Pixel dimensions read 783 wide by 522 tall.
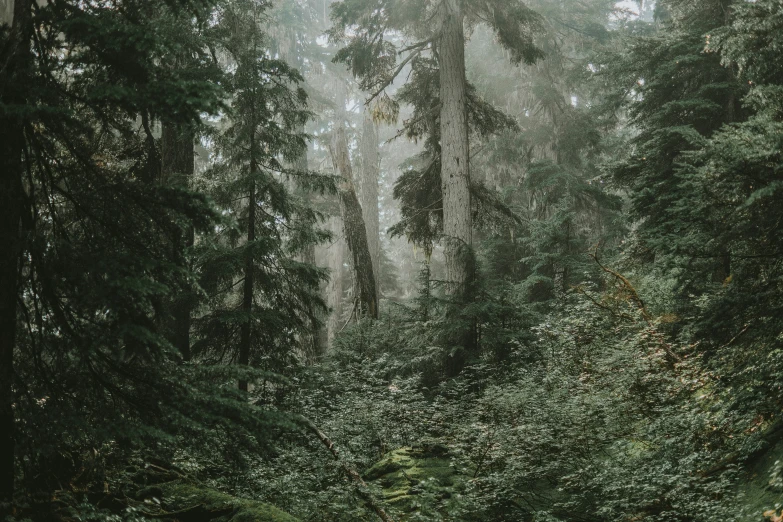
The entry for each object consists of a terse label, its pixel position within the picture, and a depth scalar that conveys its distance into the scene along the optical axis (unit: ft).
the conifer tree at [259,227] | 28.30
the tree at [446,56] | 40.06
